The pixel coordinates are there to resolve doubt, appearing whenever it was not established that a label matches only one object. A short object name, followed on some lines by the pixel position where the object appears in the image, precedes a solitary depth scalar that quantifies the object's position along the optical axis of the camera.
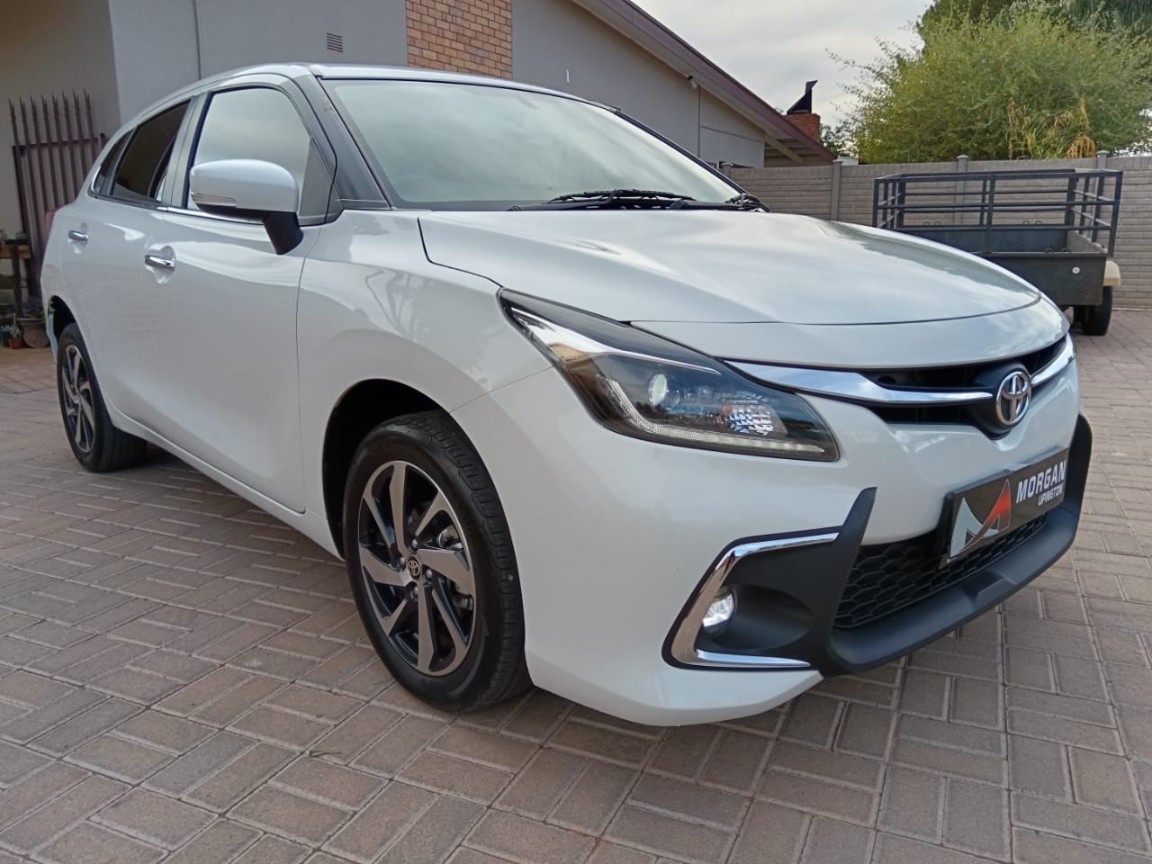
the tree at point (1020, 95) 14.55
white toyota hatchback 1.75
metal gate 7.45
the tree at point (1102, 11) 24.20
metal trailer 7.67
